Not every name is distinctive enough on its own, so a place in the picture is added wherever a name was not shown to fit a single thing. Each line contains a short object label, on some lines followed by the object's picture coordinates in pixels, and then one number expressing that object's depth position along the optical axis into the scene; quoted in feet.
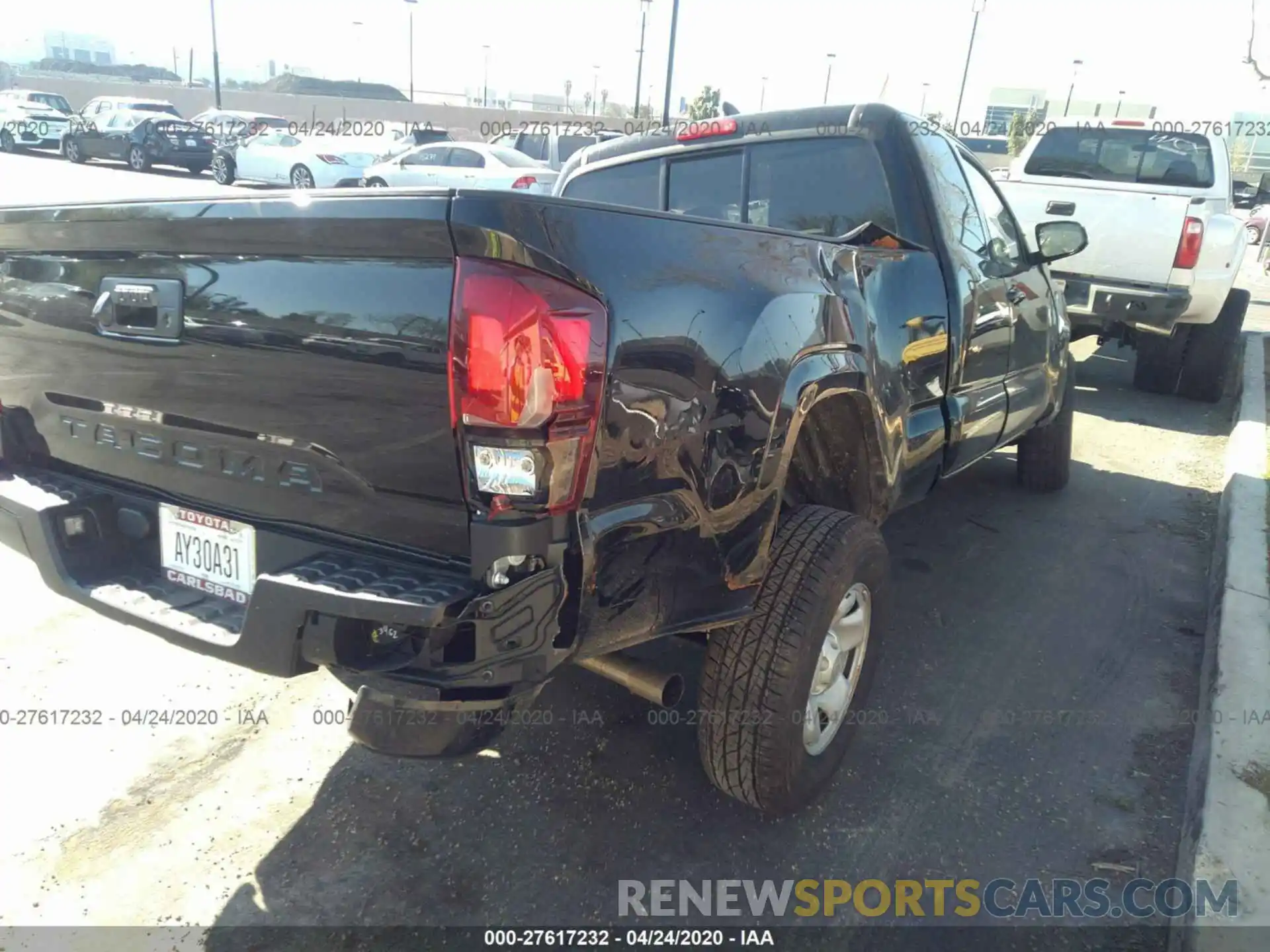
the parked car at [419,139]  60.90
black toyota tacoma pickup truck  5.78
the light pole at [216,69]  116.78
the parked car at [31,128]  92.79
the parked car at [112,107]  81.92
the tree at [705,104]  132.65
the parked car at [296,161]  63.00
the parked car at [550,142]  53.16
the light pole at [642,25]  93.33
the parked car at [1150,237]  23.17
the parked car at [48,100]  102.53
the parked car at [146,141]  76.38
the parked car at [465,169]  48.37
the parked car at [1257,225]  67.87
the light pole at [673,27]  73.24
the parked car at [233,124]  78.43
